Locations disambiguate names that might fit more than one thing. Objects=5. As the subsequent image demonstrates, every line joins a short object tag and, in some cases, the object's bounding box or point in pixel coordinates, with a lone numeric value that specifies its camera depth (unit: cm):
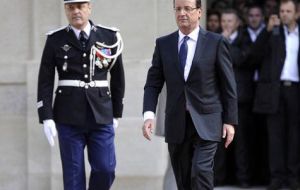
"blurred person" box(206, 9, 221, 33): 1998
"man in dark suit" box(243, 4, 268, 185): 1895
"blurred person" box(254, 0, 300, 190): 1859
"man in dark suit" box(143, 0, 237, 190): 1337
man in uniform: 1454
